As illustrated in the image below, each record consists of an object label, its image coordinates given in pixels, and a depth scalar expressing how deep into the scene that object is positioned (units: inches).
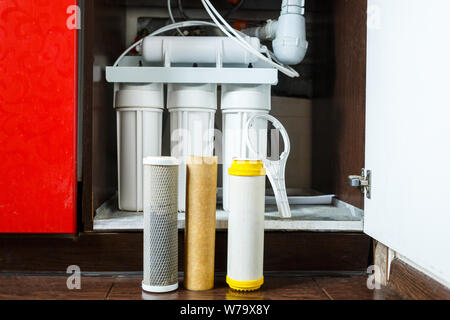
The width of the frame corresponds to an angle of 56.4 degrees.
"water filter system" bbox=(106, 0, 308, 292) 37.4
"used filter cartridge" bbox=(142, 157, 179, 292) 30.2
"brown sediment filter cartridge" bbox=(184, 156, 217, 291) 31.1
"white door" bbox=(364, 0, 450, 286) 23.6
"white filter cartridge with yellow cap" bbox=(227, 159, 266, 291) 30.6
